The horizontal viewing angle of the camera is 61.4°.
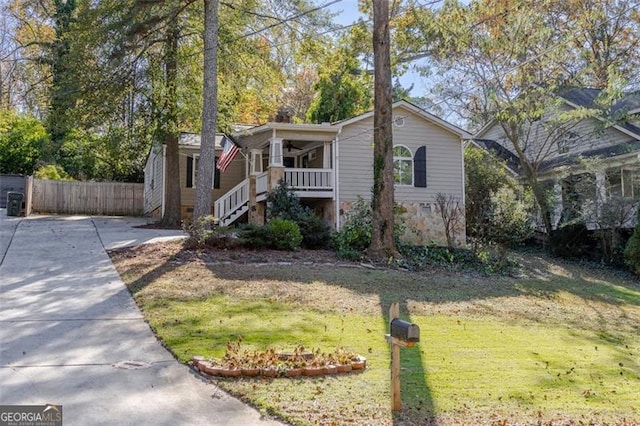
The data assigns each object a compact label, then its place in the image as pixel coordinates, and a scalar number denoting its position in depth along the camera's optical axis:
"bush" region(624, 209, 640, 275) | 15.12
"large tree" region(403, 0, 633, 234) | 15.77
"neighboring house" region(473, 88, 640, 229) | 16.89
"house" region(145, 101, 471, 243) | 17.84
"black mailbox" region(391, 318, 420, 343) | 4.45
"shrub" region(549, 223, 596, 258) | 18.03
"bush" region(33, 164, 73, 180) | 25.25
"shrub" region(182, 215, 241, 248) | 13.40
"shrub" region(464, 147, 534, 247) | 15.51
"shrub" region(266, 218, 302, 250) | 14.01
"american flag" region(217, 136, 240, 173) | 16.45
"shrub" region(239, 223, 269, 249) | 13.76
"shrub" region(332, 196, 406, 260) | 14.39
